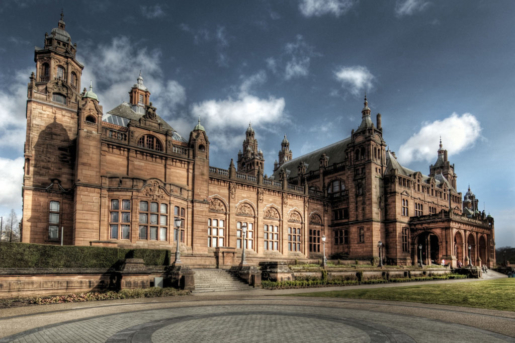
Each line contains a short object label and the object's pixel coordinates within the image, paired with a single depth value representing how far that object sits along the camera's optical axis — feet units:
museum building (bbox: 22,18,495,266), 102.42
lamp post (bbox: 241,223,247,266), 102.28
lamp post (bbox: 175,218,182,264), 87.13
